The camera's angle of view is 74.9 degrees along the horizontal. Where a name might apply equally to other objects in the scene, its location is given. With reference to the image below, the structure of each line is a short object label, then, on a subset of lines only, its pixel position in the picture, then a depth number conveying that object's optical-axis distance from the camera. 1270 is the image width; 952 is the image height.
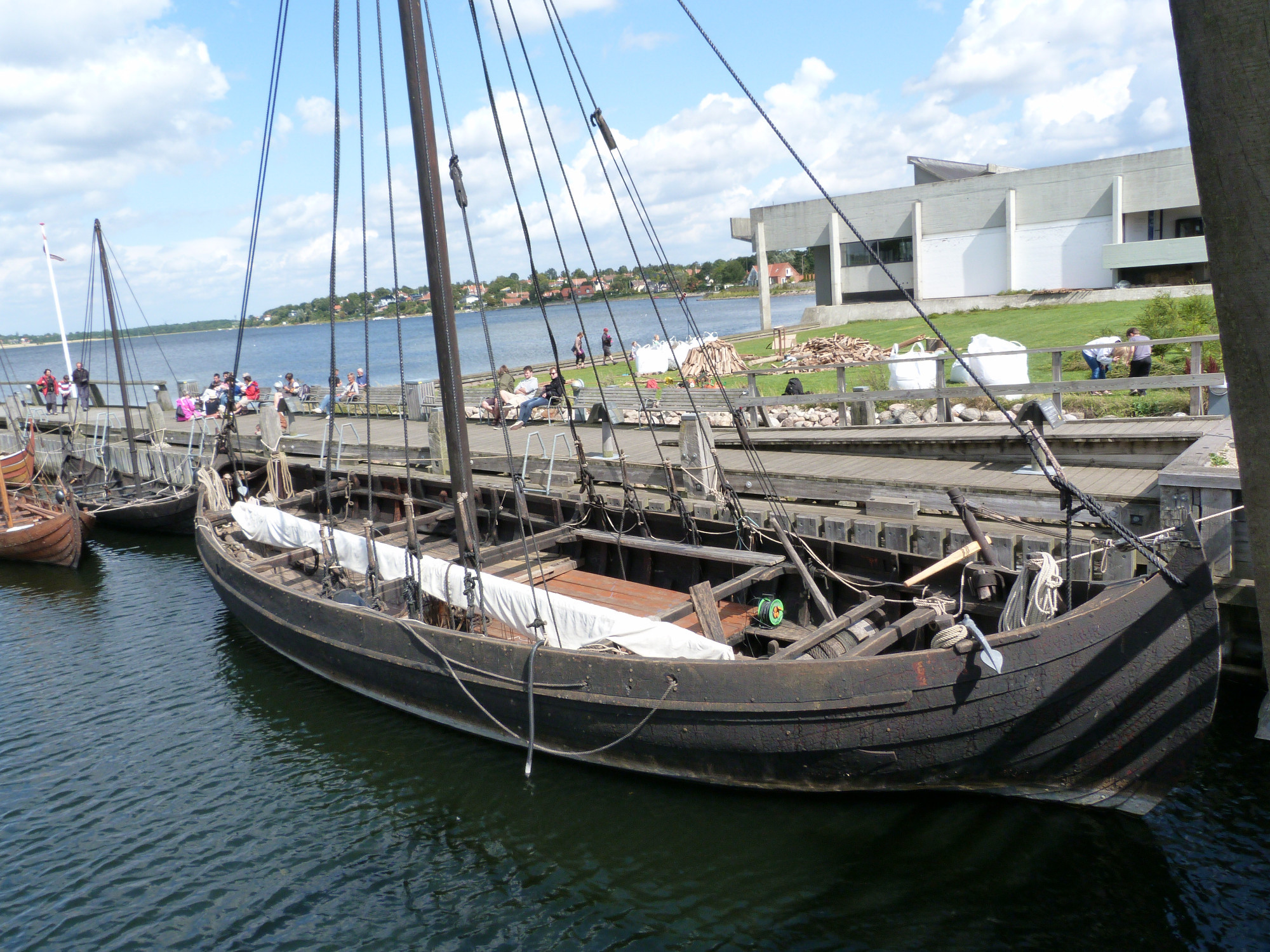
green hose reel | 8.73
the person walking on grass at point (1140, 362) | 14.94
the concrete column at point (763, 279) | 41.91
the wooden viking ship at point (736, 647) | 6.26
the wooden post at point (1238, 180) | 1.85
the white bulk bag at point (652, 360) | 28.12
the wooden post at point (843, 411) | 15.79
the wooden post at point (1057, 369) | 13.68
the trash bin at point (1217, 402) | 12.93
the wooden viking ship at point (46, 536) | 17.44
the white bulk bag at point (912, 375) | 17.53
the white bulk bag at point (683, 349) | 27.38
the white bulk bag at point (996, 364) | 16.58
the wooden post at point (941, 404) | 14.90
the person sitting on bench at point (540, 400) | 20.75
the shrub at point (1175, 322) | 17.50
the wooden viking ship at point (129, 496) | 19.59
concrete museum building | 32.41
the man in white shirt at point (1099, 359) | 16.27
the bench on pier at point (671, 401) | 18.28
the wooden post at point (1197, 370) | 12.73
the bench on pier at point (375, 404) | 26.46
